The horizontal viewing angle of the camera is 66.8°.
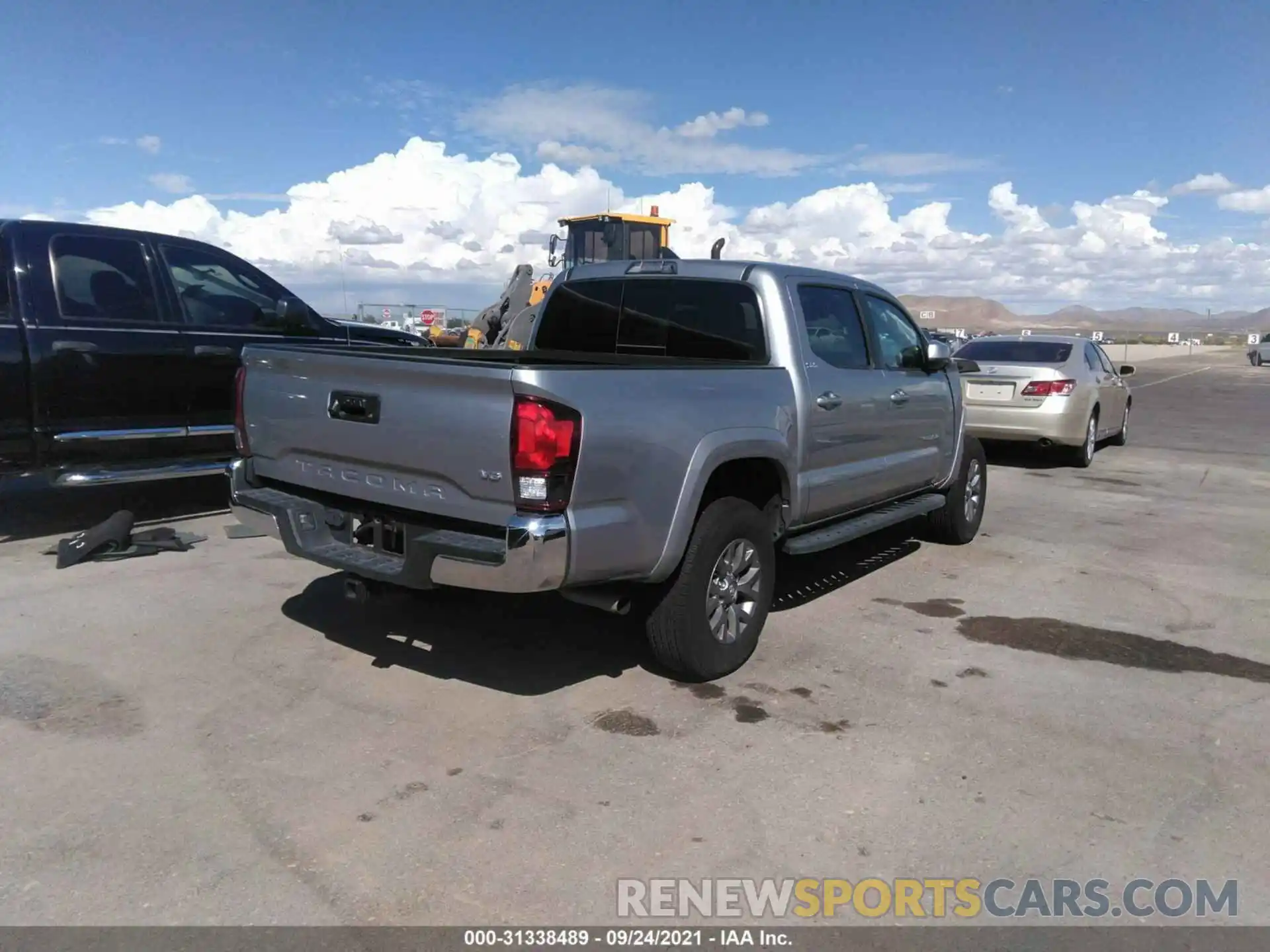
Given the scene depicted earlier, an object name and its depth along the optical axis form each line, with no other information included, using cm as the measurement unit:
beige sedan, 1111
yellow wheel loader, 1992
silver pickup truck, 363
